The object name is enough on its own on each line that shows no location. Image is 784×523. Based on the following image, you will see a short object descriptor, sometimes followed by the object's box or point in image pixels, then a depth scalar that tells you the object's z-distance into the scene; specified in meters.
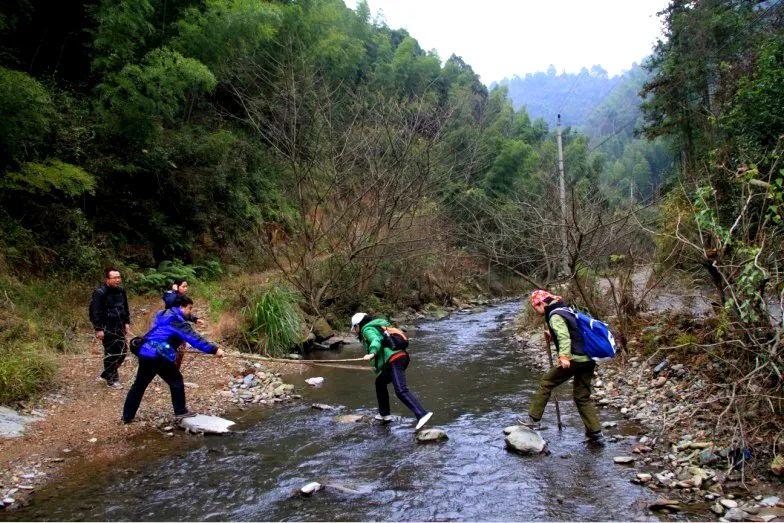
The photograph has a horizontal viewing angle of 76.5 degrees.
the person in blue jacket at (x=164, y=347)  5.99
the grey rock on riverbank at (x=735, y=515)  3.71
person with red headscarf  5.43
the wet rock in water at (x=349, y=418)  6.84
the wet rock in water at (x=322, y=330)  12.97
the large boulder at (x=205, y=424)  6.29
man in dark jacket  7.04
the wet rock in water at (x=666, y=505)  3.98
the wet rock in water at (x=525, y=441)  5.34
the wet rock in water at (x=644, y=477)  4.50
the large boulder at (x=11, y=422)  5.55
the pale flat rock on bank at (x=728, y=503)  3.89
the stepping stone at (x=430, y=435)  5.84
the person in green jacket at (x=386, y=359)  6.18
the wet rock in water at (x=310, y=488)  4.55
